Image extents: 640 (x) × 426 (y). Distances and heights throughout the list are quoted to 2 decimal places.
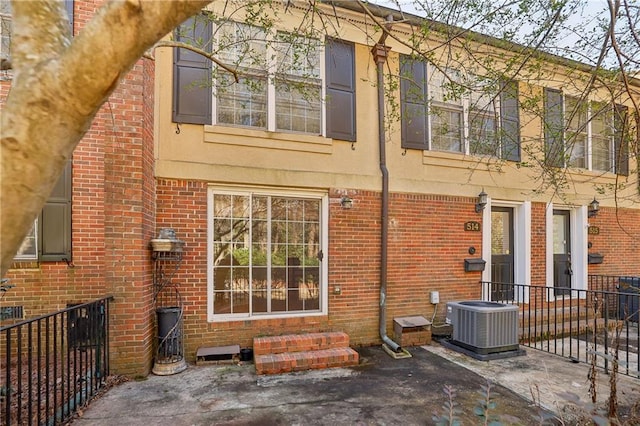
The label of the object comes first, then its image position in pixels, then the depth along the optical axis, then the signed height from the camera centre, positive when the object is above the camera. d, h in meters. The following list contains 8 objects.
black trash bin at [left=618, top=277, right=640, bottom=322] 7.05 -1.47
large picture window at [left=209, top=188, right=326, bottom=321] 4.95 -0.49
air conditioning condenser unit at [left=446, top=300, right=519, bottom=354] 4.83 -1.52
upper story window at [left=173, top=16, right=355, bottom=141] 4.76 +2.04
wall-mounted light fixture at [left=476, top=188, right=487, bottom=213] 6.29 +0.39
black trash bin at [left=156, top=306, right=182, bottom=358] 4.27 -1.36
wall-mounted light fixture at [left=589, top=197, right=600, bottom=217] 7.43 +0.34
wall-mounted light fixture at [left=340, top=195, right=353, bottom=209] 5.41 +0.31
